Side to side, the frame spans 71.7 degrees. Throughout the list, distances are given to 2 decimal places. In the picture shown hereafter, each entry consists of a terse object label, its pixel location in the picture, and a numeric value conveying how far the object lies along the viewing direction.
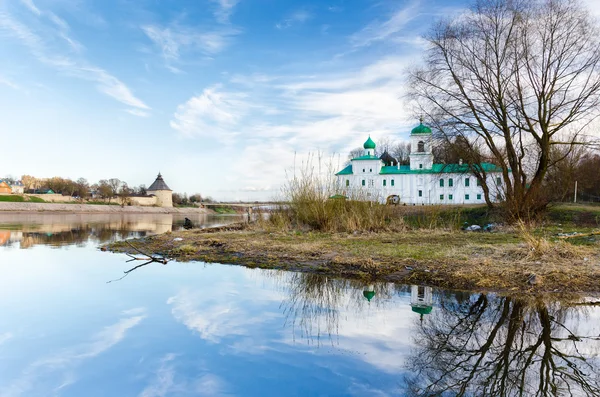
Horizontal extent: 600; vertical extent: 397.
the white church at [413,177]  60.88
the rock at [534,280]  6.07
